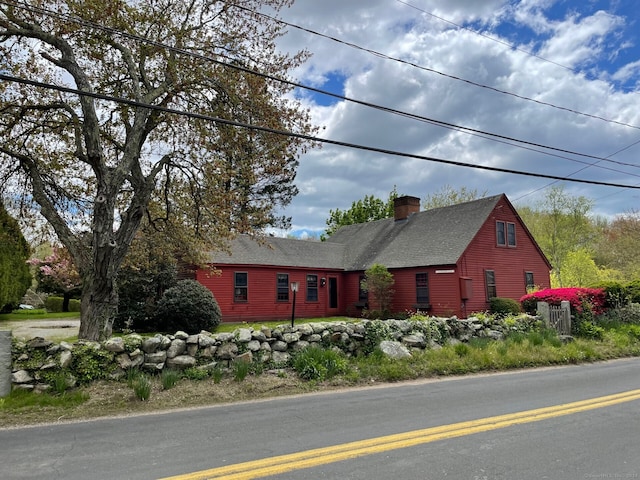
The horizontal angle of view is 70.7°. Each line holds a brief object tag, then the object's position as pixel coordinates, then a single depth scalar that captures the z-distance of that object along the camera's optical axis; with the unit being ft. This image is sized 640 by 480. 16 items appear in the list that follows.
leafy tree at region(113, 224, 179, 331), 54.13
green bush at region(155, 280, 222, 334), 53.26
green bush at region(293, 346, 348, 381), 29.53
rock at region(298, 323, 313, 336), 33.24
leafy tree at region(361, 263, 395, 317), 79.00
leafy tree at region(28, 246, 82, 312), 85.71
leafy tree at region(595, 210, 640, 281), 107.86
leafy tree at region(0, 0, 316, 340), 35.14
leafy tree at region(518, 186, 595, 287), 125.39
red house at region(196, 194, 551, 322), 75.92
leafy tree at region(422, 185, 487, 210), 140.46
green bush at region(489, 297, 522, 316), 74.95
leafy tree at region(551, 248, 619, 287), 89.76
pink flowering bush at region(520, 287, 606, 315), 49.49
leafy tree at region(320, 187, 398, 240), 150.82
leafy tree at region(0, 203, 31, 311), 64.85
